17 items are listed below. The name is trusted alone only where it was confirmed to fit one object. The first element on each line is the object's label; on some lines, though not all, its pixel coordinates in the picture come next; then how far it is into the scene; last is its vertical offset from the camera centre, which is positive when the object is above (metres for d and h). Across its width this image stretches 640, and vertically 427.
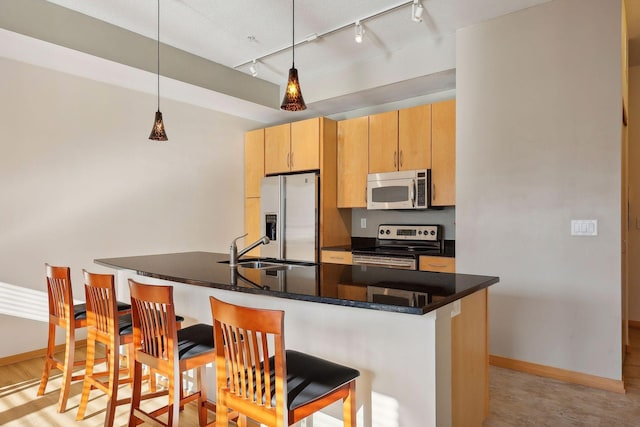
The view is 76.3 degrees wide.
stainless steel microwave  3.89 +0.24
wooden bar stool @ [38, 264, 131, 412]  2.46 -0.64
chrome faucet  2.61 -0.25
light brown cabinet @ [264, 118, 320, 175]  4.52 +0.78
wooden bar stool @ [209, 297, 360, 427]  1.34 -0.61
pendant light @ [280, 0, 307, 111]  2.34 +0.69
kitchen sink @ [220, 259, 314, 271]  2.82 -0.37
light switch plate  2.79 -0.09
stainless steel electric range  3.77 -0.34
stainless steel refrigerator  4.47 -0.02
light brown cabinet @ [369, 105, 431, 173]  3.91 +0.74
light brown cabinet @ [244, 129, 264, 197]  5.07 +0.67
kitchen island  1.57 -0.48
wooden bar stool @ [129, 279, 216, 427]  1.81 -0.62
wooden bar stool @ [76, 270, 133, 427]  2.16 -0.66
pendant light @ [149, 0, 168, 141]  2.92 +0.60
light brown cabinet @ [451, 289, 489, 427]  1.79 -0.71
